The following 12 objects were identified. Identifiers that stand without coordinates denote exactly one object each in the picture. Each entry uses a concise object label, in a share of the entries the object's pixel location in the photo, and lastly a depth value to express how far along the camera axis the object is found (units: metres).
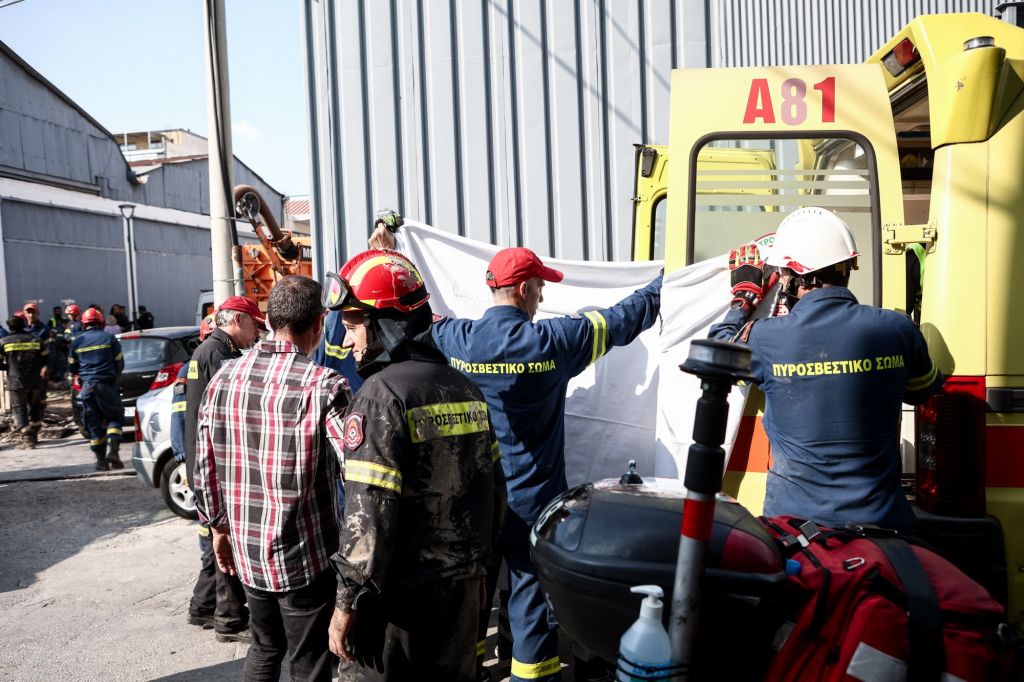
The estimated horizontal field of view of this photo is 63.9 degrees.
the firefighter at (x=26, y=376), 11.74
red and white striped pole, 1.82
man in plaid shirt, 2.92
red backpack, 1.91
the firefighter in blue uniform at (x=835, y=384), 2.57
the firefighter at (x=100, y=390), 10.02
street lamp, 26.14
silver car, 7.57
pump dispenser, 1.79
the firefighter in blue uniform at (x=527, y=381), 3.60
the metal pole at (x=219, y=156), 8.70
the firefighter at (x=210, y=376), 4.64
